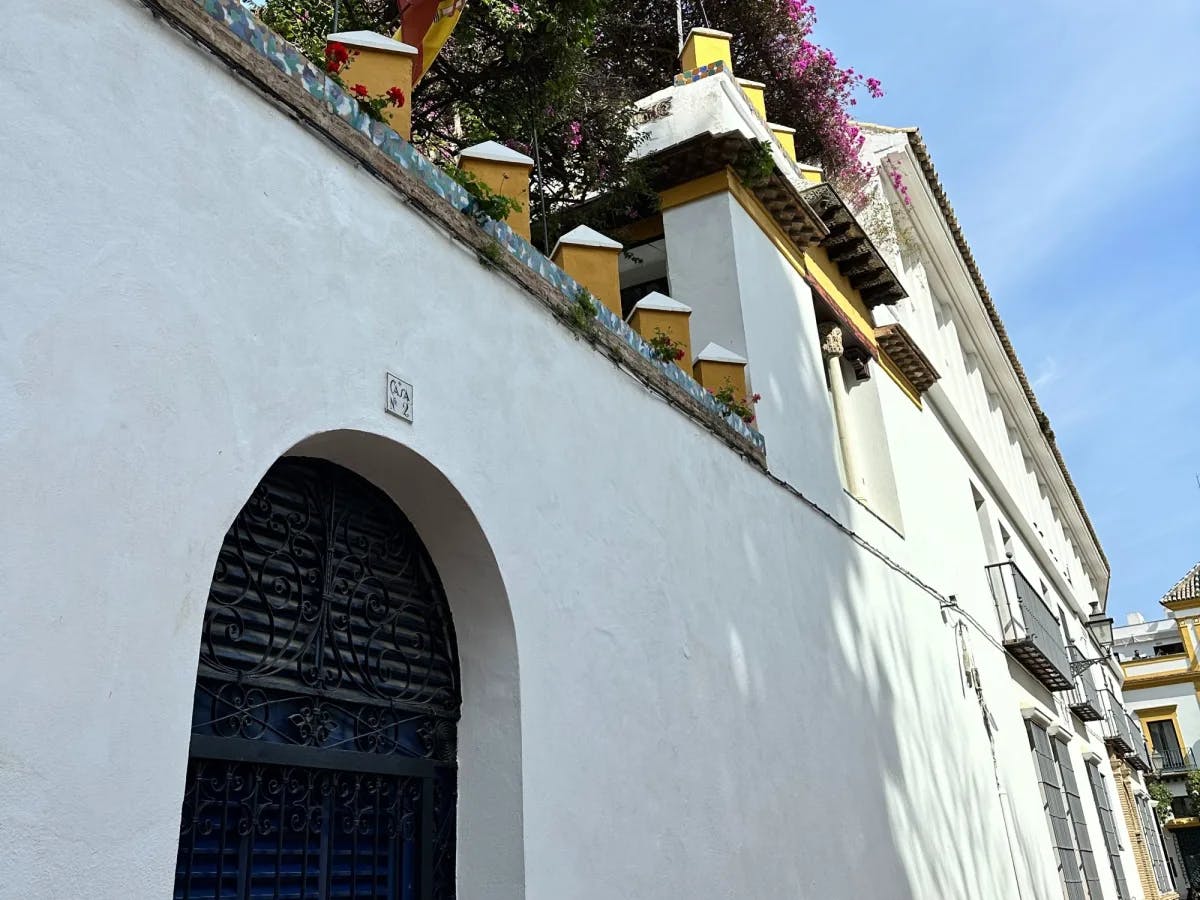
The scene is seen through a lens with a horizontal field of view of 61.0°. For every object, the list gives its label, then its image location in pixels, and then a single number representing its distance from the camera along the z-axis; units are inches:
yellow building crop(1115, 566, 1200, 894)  1424.7
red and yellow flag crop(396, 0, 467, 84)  184.2
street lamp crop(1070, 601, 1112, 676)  708.0
